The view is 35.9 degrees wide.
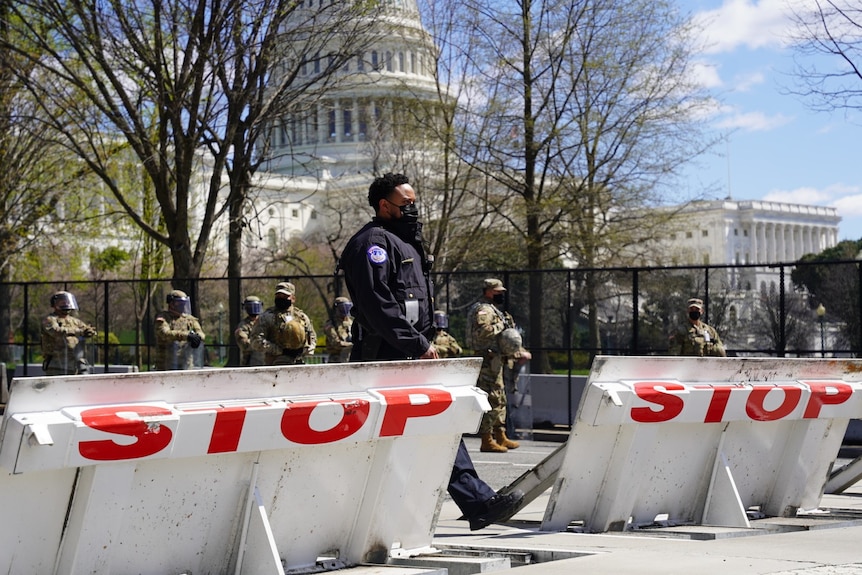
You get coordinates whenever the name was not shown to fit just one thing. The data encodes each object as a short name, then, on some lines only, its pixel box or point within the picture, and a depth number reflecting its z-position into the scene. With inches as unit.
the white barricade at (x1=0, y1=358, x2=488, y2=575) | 195.9
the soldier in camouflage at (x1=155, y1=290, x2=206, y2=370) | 713.6
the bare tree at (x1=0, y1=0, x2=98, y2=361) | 1065.5
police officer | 265.1
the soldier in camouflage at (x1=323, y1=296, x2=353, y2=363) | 737.6
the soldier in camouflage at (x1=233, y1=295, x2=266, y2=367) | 698.8
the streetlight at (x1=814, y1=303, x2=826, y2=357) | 709.3
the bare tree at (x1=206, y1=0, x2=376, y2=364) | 754.2
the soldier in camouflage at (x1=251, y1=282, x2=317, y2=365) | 577.3
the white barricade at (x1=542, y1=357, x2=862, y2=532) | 273.9
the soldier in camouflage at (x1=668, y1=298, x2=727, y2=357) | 673.0
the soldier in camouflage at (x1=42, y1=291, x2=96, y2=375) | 730.8
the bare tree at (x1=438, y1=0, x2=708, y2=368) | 1086.4
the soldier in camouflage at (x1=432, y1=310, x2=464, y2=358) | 628.1
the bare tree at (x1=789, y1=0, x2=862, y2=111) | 706.2
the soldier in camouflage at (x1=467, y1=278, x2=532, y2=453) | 573.6
